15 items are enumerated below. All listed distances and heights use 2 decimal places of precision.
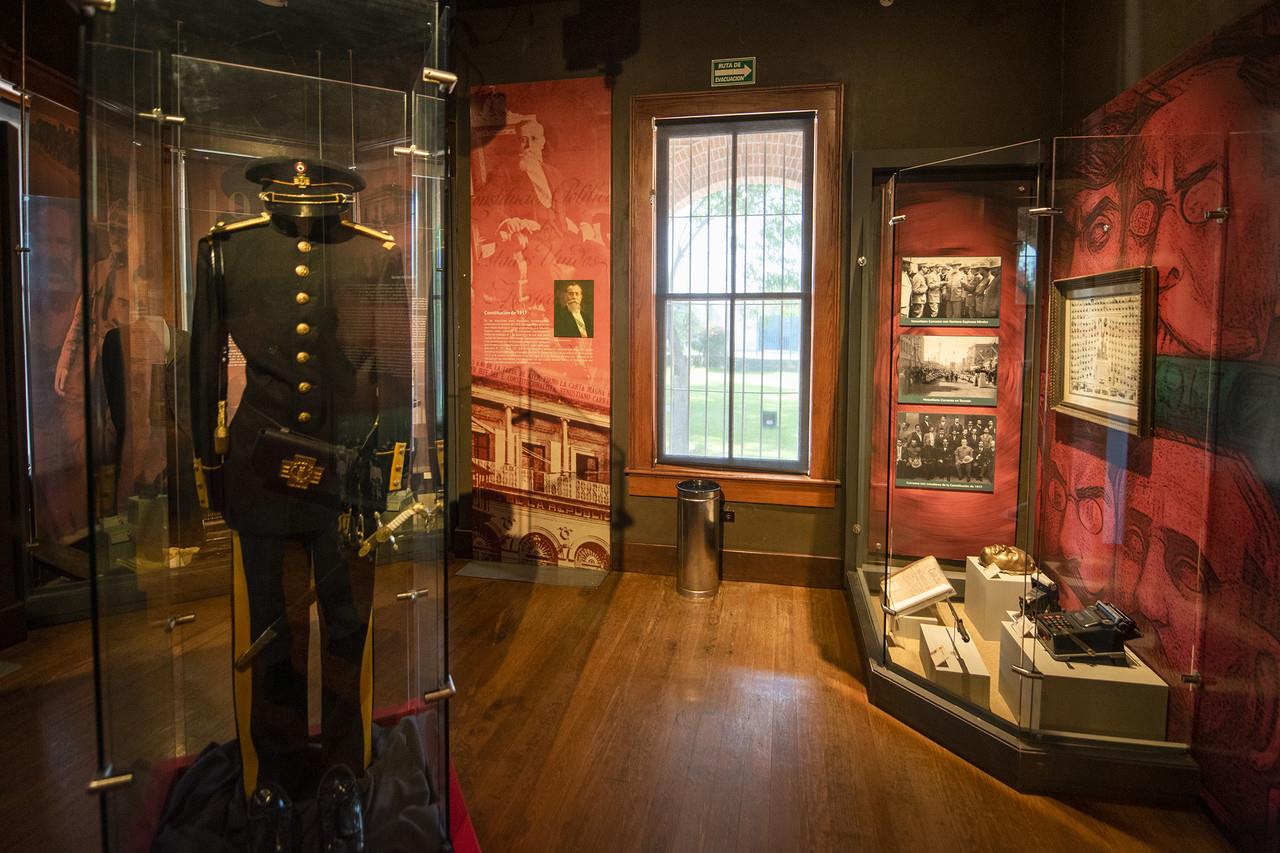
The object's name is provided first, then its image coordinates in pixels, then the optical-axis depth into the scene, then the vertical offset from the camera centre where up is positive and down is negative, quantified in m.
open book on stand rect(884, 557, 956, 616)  2.81 -0.82
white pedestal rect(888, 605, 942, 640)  2.92 -0.97
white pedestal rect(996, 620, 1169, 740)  2.29 -0.99
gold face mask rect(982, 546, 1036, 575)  2.35 -0.63
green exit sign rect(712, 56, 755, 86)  4.12 +1.68
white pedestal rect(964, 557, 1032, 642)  2.59 -0.79
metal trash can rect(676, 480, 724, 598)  4.12 -0.93
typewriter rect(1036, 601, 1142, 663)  2.33 -0.81
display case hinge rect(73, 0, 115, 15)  1.38 +0.68
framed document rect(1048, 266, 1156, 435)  2.27 +0.10
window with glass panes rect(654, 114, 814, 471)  4.18 +0.49
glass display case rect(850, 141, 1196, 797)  2.29 -0.46
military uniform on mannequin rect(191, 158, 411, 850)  1.70 -0.18
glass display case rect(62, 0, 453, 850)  1.66 -0.11
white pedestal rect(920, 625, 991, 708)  2.53 -1.01
